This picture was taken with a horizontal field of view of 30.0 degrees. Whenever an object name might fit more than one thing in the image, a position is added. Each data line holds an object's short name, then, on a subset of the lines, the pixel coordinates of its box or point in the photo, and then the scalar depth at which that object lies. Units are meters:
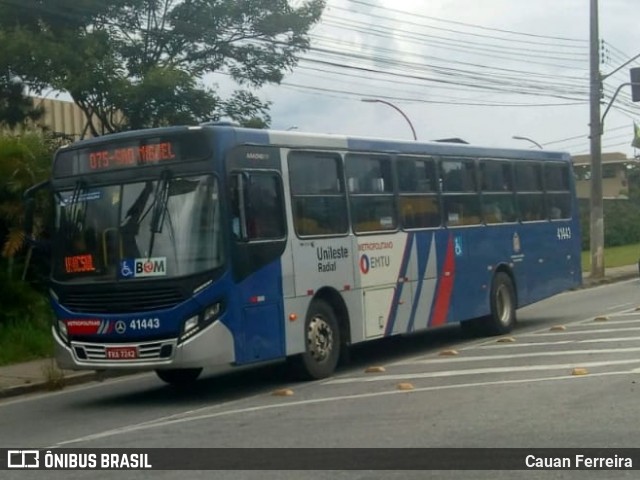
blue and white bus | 13.24
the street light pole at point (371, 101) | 38.00
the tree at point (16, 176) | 20.36
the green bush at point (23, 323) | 18.94
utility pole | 34.75
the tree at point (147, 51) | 23.08
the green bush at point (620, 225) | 63.12
